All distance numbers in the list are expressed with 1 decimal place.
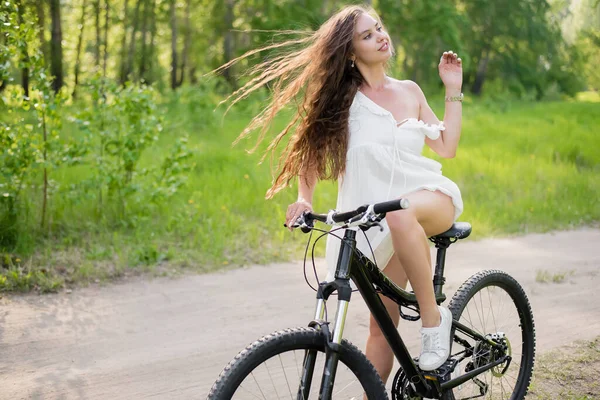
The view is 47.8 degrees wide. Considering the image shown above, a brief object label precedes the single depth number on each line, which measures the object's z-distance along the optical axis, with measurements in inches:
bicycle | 82.7
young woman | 101.4
